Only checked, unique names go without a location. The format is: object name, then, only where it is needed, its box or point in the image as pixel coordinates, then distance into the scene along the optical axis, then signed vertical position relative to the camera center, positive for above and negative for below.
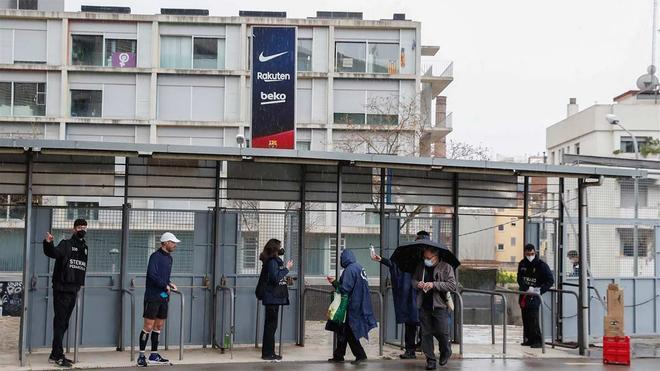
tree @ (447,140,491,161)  40.03 +4.10
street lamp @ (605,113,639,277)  18.95 +0.47
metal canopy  13.21 +1.34
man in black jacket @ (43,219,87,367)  13.20 -0.39
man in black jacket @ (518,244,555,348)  16.22 -0.45
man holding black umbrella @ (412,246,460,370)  13.49 -0.56
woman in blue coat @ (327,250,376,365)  13.98 -0.68
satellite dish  58.00 +10.09
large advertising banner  26.19 +4.48
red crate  14.81 -1.31
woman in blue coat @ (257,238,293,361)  14.20 -0.50
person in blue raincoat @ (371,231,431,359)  14.70 -0.68
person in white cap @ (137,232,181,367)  13.30 -0.50
